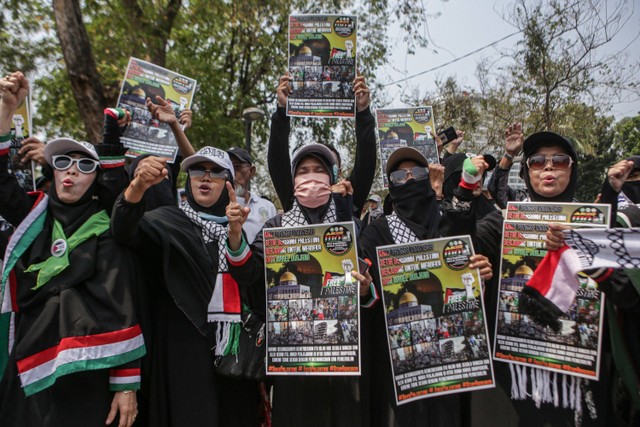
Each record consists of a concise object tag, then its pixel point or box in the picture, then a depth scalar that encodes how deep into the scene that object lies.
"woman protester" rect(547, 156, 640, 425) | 2.29
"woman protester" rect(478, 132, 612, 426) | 2.46
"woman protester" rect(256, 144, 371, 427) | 2.69
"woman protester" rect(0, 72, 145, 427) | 2.43
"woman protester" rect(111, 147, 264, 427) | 2.68
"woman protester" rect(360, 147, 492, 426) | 2.65
